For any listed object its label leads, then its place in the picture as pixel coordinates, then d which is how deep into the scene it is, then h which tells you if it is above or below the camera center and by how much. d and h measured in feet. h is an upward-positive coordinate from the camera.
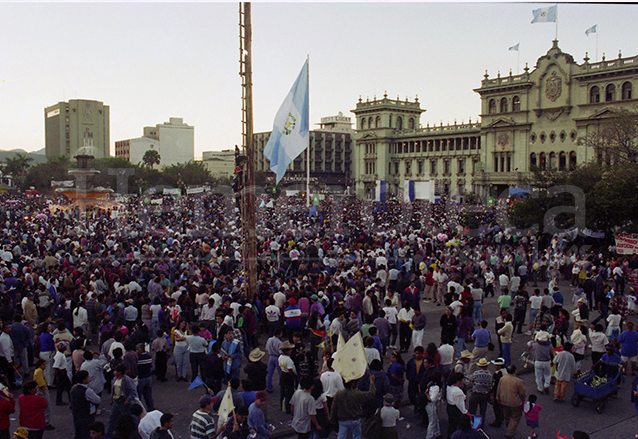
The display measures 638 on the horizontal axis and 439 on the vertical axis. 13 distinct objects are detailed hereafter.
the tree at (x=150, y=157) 333.83 +26.02
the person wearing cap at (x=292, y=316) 37.04 -8.15
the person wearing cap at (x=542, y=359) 30.12 -9.20
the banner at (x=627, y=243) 60.13 -5.27
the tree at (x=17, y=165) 298.76 +19.14
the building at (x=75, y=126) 421.59 +57.90
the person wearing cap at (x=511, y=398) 24.88 -9.33
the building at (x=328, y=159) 337.52 +25.04
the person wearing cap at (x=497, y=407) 26.50 -10.46
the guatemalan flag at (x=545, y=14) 142.51 +48.65
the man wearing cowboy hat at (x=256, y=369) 26.22 -8.33
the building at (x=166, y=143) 474.49 +50.59
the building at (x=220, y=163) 496.23 +33.96
